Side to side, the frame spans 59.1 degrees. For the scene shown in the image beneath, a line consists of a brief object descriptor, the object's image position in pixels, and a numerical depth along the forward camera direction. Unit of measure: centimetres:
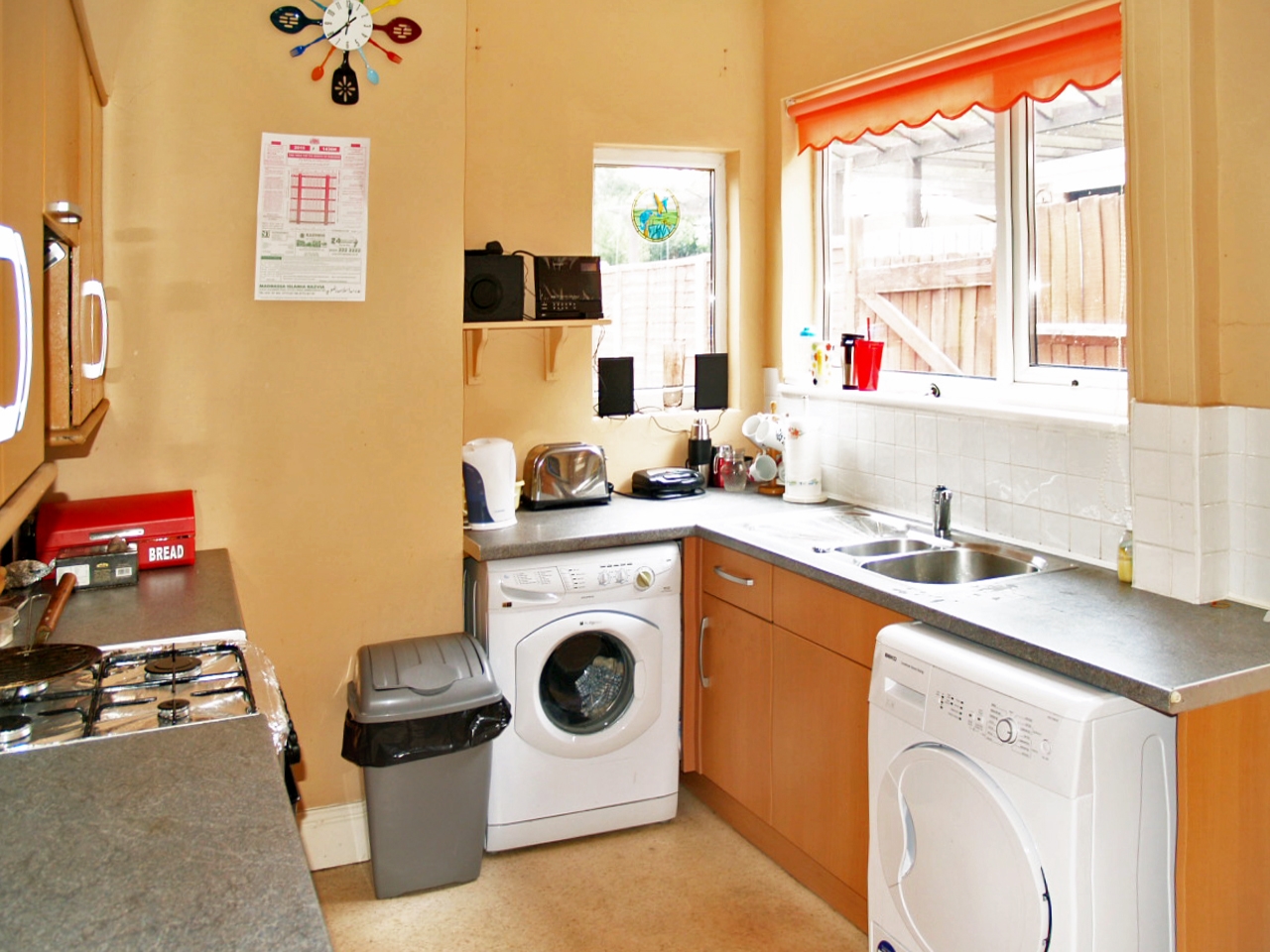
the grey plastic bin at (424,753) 285
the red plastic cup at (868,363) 362
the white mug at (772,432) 378
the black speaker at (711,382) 396
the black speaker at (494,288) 330
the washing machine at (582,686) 311
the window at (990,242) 290
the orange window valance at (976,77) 274
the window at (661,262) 386
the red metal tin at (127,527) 244
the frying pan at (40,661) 169
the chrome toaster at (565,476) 353
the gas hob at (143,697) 158
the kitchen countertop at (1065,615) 195
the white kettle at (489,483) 327
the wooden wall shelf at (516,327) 335
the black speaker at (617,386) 382
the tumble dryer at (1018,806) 191
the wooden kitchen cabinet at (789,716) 269
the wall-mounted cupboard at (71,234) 165
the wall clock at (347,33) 295
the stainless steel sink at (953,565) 292
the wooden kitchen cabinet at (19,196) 126
